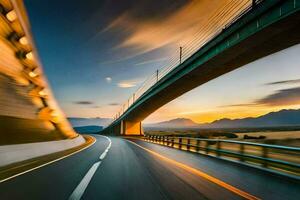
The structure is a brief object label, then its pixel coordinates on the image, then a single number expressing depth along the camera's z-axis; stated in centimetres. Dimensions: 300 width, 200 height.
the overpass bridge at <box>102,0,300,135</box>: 2306
